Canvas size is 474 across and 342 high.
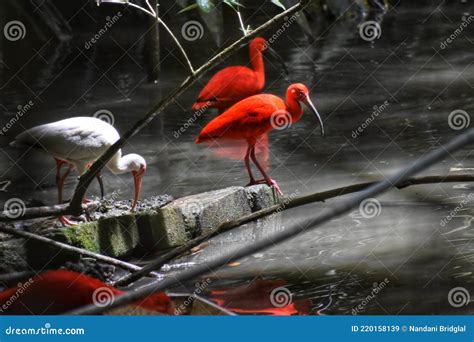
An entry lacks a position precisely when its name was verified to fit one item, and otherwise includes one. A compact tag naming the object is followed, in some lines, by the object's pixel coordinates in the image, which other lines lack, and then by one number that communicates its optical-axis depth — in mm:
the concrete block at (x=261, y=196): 6090
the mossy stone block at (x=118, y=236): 5578
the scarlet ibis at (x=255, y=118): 6387
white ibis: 5723
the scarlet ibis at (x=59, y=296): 4949
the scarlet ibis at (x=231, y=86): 7355
